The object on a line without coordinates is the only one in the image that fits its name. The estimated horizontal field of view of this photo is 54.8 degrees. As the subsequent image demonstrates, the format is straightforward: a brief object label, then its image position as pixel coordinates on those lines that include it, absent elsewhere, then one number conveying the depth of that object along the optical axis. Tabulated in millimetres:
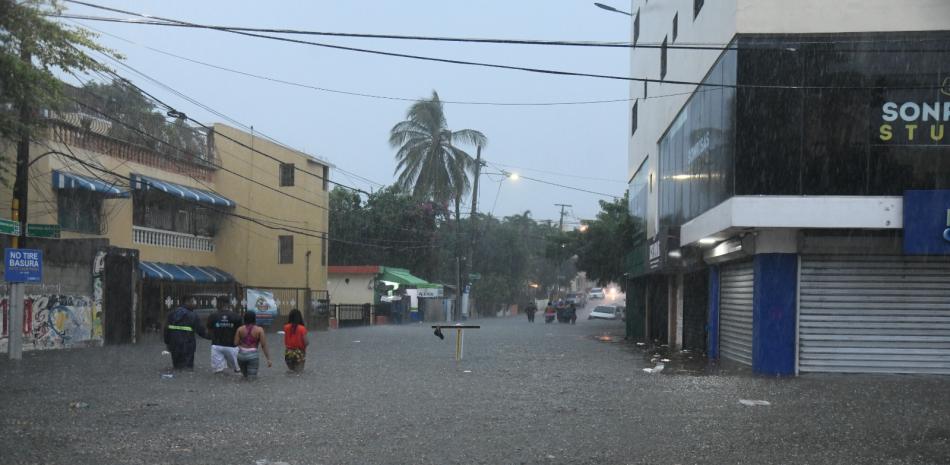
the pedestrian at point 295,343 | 17156
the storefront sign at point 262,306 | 37000
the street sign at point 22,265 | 19472
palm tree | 54344
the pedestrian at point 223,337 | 16344
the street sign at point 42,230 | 19938
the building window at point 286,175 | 41656
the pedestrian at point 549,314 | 56331
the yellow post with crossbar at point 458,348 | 20812
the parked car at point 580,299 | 114325
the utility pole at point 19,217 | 19828
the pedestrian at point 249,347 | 15711
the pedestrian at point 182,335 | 17328
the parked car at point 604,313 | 65312
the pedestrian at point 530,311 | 59594
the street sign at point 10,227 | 19500
